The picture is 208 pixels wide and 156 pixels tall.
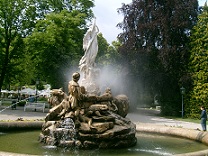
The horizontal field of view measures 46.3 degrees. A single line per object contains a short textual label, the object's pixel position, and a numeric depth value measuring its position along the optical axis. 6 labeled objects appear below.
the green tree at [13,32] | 23.73
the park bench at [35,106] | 23.03
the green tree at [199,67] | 23.78
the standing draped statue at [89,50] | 14.58
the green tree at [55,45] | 23.62
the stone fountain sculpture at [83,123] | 7.96
